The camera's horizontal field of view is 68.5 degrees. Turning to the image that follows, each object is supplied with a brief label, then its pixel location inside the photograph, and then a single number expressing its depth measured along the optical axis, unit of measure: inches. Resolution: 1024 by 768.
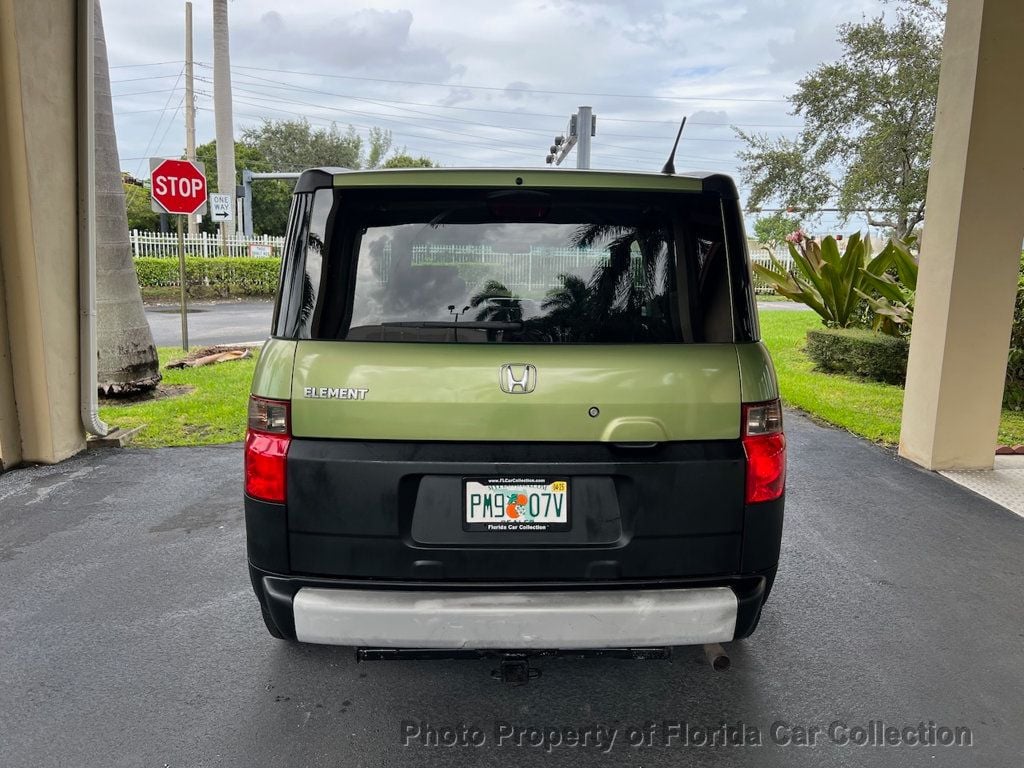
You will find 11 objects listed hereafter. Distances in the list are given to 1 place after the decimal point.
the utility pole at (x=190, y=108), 1119.6
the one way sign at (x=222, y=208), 943.7
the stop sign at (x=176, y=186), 440.1
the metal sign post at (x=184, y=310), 427.5
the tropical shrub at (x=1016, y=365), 305.7
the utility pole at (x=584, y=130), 493.4
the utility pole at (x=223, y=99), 973.2
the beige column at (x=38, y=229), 214.1
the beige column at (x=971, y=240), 216.1
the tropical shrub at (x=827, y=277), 431.2
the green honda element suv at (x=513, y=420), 95.6
